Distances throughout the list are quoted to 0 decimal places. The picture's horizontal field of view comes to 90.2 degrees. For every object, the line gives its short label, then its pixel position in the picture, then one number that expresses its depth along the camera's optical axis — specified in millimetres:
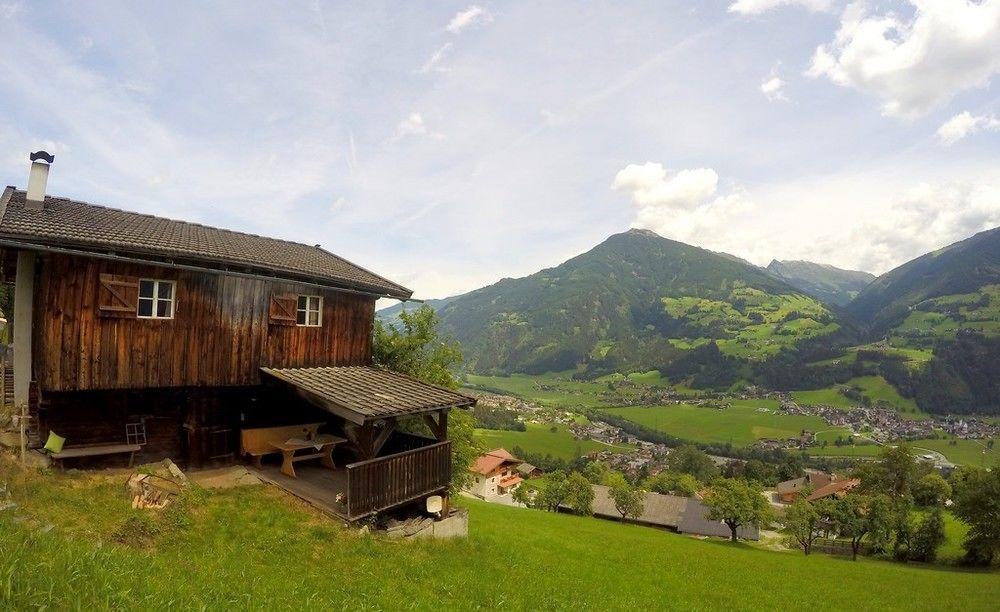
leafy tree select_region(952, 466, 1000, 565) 36469
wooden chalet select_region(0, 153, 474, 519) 12031
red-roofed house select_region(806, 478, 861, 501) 70612
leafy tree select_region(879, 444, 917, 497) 54781
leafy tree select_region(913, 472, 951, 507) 59400
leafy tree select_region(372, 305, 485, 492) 24484
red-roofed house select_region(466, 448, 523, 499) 78750
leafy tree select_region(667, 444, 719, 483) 95438
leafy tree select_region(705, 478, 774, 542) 47750
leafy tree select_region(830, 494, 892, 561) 44156
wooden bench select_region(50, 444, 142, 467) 12383
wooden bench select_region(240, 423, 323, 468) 15352
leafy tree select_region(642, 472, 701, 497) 74500
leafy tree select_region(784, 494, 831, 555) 47156
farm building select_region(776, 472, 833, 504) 84094
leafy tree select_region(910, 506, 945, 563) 41188
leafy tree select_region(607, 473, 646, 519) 58281
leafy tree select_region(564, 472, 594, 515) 55688
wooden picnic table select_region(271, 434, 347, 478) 14930
